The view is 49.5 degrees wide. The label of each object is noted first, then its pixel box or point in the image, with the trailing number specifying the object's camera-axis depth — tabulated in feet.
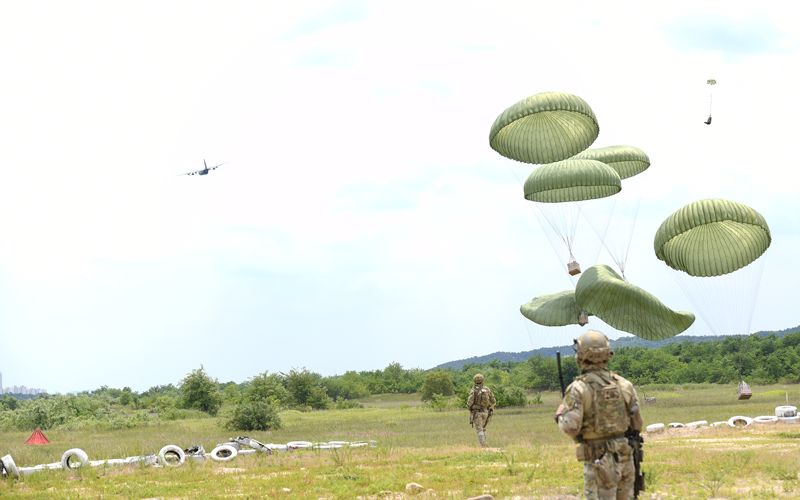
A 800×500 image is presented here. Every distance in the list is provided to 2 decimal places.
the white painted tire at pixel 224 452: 74.83
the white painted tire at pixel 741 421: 97.04
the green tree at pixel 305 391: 240.73
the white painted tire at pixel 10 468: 63.41
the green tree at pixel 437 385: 241.96
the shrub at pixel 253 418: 125.90
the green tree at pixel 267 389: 229.04
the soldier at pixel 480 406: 78.89
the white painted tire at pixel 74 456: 67.62
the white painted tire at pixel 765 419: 99.04
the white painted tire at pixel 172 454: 72.38
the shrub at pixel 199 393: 211.61
